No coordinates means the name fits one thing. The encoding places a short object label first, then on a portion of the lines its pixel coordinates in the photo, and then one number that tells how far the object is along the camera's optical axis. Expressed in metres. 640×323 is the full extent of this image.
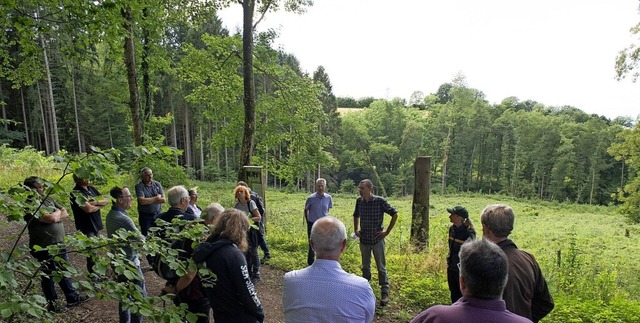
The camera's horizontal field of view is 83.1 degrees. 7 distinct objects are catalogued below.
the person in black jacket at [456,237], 4.48
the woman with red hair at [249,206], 5.95
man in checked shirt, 5.56
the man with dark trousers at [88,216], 4.62
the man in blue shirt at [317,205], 7.07
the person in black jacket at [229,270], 2.64
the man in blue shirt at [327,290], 2.10
